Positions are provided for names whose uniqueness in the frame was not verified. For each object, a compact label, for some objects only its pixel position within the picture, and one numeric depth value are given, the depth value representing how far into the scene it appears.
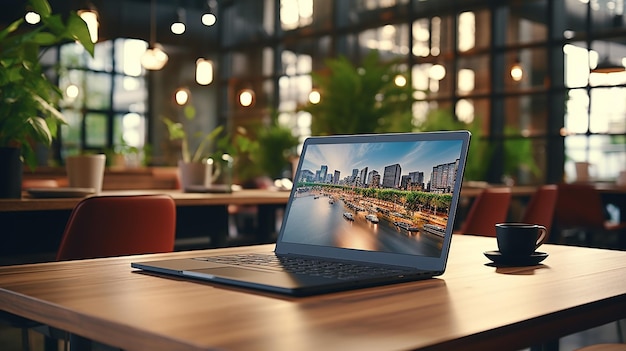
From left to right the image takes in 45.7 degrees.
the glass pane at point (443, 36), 9.80
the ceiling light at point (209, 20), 12.31
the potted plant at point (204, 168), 3.75
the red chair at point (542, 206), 4.54
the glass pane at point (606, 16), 8.39
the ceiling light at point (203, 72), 7.45
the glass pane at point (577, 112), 8.43
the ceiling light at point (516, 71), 8.81
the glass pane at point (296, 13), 12.00
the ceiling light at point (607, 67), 7.82
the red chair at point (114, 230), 2.12
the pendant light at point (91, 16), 5.91
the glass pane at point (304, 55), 11.66
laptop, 1.15
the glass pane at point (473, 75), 9.49
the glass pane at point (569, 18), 8.67
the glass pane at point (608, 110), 8.09
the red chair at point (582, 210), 6.46
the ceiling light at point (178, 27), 9.01
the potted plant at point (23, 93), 2.41
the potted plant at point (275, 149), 10.68
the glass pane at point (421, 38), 10.05
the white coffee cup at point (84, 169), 3.05
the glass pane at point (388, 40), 10.36
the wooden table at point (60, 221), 2.64
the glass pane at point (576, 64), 8.55
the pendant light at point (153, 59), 8.05
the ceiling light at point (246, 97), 7.62
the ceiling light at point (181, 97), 8.48
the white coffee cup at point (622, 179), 6.84
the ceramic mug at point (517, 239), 1.38
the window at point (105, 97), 12.95
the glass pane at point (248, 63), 12.77
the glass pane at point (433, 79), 9.73
